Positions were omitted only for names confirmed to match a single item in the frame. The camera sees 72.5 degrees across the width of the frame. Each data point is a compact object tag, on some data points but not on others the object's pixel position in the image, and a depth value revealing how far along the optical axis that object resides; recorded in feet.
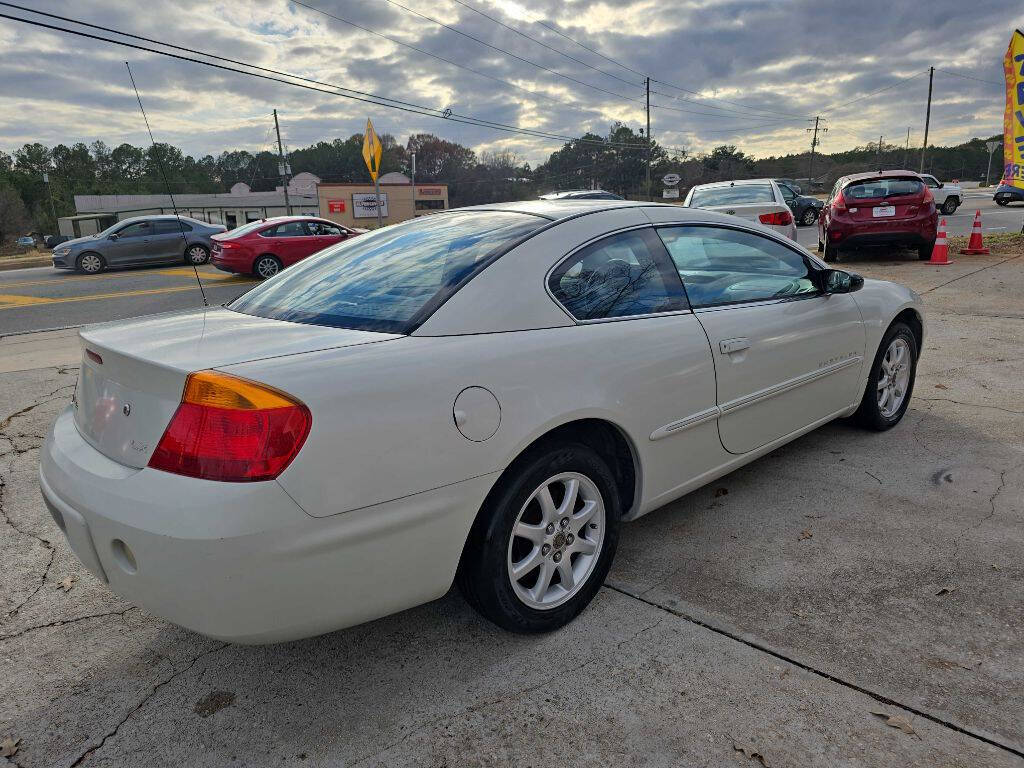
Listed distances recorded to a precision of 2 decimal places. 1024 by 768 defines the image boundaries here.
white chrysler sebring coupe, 5.88
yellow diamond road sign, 66.28
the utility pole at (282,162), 120.88
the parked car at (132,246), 57.41
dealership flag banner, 46.26
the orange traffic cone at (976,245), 43.09
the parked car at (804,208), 80.74
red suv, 38.27
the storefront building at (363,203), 214.48
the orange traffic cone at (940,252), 39.01
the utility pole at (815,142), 259.04
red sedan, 48.85
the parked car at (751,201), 33.04
